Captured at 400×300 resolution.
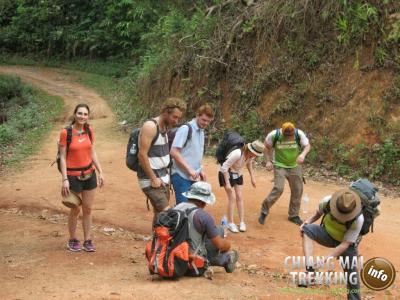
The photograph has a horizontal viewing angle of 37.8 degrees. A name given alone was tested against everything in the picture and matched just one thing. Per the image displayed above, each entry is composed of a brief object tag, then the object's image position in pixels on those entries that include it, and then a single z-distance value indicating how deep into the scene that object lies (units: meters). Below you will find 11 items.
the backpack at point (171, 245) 5.62
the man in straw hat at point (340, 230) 5.33
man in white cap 5.70
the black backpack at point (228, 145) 7.98
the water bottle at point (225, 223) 8.34
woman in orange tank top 6.56
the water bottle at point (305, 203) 9.87
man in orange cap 8.73
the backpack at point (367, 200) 5.49
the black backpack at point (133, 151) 6.50
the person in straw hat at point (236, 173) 7.95
